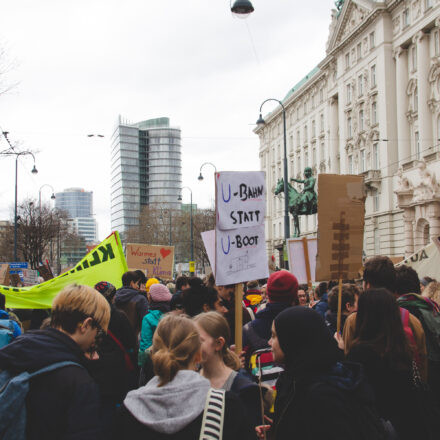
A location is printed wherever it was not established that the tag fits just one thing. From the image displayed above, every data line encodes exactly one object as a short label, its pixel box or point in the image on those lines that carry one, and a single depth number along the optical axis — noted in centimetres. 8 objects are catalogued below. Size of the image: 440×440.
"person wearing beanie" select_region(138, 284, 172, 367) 607
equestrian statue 2881
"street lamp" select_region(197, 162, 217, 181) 4526
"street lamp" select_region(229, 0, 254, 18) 1406
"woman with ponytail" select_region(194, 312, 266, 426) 340
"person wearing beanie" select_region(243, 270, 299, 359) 436
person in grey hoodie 238
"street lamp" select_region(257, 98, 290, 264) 2453
